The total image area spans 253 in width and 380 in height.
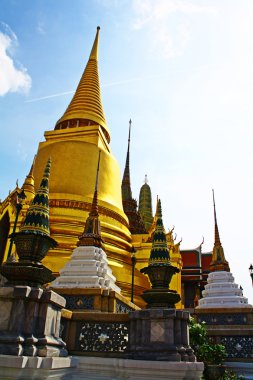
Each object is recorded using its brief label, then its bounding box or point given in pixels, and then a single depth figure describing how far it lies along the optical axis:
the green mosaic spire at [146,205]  35.88
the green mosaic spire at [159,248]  7.00
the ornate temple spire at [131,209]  29.05
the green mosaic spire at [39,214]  5.00
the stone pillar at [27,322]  3.71
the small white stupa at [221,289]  13.39
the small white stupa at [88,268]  9.81
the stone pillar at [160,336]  4.61
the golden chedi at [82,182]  16.27
